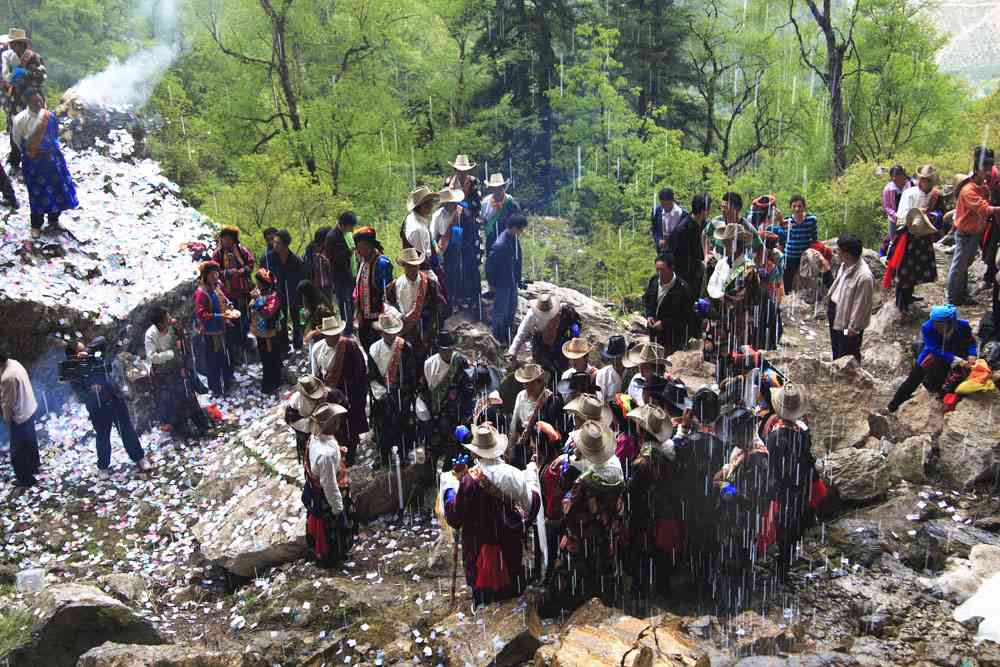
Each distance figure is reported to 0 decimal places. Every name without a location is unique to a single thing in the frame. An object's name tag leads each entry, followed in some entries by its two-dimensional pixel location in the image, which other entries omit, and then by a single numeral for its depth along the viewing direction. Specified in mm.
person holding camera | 9008
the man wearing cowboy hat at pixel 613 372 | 6926
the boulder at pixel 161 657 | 5359
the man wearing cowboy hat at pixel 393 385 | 7688
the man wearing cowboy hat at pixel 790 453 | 5508
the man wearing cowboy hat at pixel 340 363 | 7551
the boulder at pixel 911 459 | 7152
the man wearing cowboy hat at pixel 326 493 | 6445
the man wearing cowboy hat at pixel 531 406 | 6336
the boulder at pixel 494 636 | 5055
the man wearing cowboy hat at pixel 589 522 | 5328
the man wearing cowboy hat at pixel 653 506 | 5637
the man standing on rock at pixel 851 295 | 7812
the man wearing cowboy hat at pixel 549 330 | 7691
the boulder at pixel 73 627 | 5926
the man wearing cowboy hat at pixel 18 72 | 10734
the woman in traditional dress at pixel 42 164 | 10328
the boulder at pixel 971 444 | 6809
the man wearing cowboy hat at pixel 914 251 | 9375
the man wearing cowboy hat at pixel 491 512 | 5512
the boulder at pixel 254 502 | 7402
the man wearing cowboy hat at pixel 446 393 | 7398
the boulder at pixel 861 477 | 6836
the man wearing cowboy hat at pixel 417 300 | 7922
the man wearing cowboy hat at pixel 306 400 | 6598
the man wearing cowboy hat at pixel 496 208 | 9836
